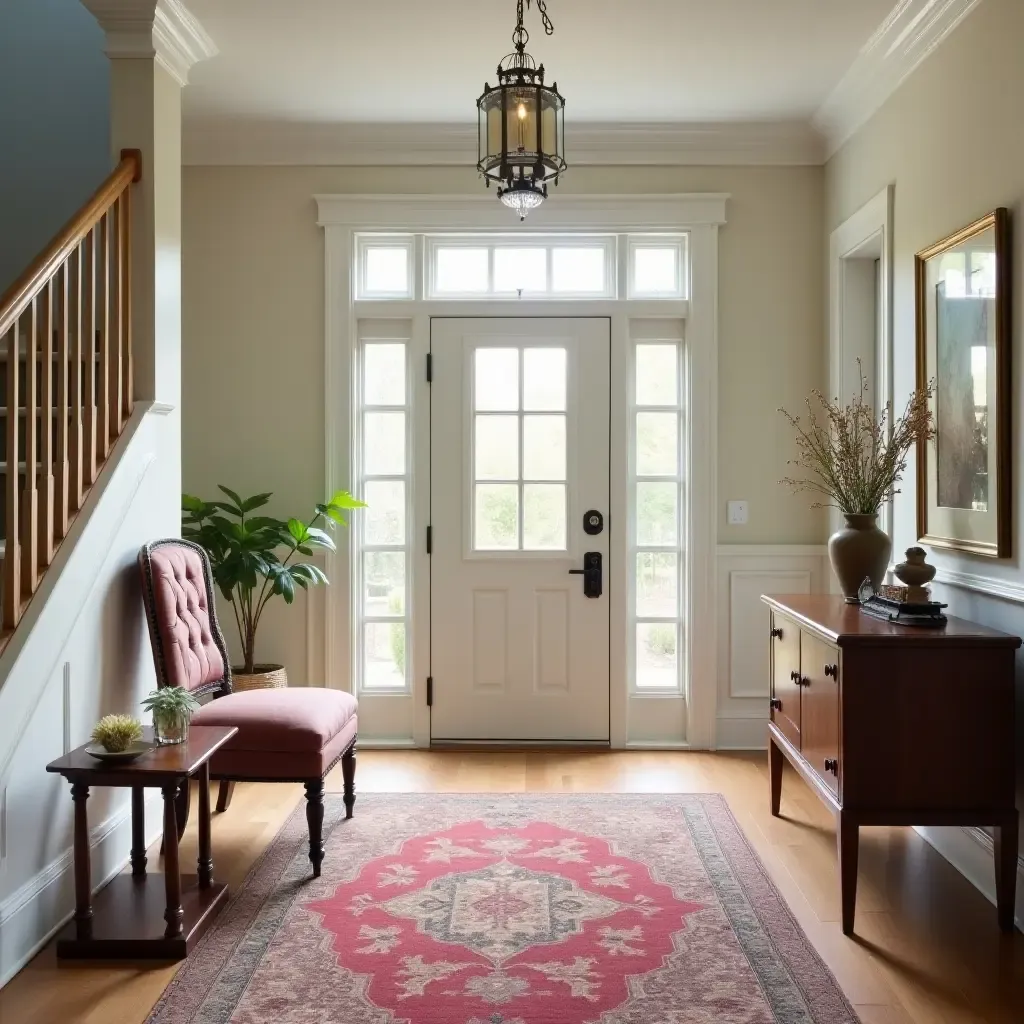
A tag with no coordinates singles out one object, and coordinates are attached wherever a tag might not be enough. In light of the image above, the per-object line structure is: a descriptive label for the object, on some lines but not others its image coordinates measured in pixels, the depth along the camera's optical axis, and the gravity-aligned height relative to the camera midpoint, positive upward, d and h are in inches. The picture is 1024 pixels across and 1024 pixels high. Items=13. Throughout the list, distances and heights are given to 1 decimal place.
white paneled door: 193.6 -2.6
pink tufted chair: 126.4 -25.7
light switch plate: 192.7 +0.5
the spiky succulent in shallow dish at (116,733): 104.3 -23.1
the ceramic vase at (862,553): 137.9 -5.6
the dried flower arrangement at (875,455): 139.0 +8.4
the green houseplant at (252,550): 171.5 -6.5
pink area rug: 96.4 -47.0
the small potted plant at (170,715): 111.3 -22.6
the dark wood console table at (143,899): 102.5 -42.7
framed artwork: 120.0 +16.4
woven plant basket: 173.8 -29.3
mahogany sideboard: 111.6 -25.2
